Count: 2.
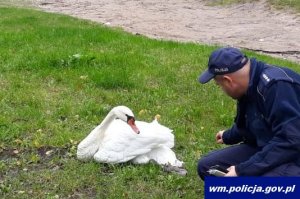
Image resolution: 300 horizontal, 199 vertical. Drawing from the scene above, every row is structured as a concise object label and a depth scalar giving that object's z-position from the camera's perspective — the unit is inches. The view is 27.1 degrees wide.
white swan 209.5
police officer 145.9
